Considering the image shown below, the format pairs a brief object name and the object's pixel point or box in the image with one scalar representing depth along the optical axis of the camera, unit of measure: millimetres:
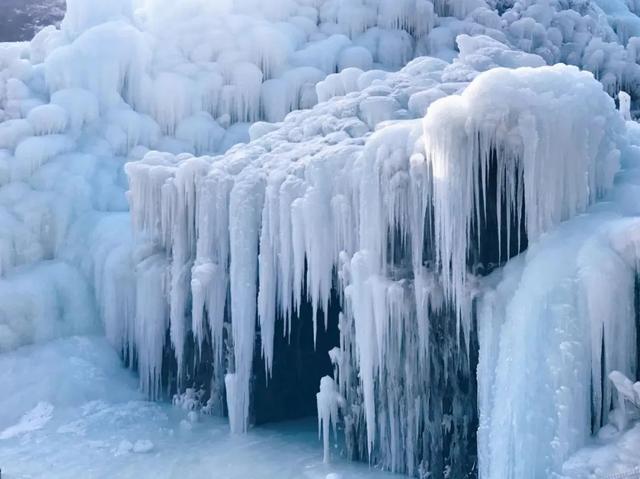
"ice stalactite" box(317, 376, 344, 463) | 8742
